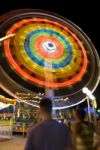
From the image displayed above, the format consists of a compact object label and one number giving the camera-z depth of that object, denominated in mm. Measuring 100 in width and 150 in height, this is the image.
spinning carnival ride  12211
